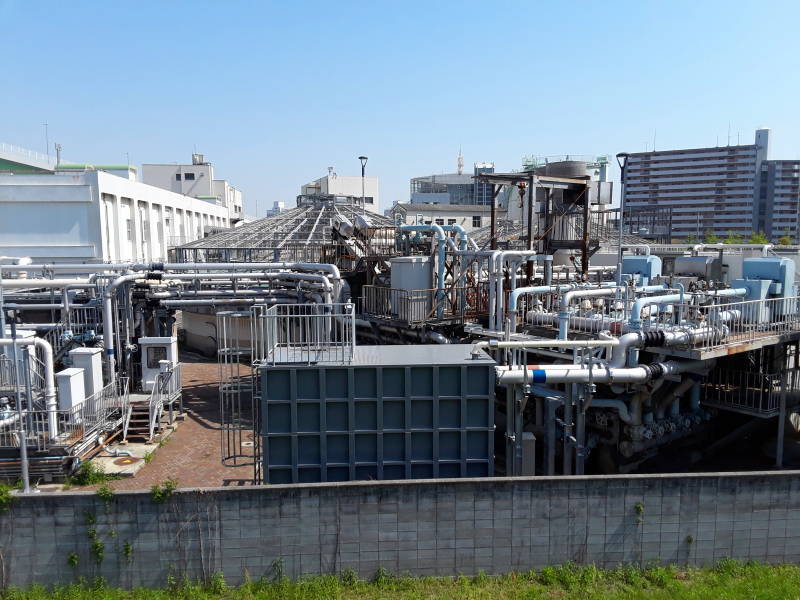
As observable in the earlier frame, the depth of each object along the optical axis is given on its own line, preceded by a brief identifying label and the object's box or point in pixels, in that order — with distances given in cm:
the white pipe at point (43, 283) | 1758
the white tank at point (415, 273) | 1761
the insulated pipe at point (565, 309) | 1337
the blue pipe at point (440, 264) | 1723
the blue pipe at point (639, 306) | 1272
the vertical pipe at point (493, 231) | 2009
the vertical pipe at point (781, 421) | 1416
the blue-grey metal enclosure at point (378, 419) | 973
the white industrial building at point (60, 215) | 3388
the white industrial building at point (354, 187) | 6529
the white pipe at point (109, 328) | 1655
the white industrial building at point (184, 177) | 7638
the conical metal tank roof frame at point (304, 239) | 2342
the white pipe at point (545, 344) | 1100
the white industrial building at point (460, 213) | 5402
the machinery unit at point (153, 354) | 1797
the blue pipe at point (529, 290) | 1484
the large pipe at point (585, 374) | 1091
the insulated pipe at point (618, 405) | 1269
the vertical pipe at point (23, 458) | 1026
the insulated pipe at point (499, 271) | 1603
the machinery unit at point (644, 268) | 1905
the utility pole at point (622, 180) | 1827
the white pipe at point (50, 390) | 1291
